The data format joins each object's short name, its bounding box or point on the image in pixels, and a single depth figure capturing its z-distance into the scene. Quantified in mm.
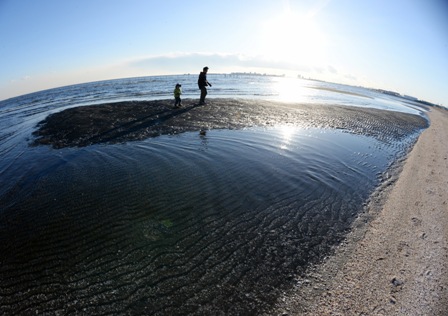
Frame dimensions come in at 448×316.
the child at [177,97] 22770
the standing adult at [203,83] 22398
